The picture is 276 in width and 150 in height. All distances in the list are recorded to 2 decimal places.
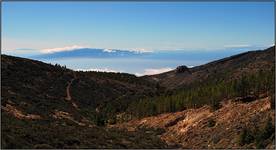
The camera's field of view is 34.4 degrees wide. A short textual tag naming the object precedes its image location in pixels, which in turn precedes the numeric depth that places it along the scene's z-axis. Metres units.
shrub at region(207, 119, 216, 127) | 49.00
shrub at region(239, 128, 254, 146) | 38.03
